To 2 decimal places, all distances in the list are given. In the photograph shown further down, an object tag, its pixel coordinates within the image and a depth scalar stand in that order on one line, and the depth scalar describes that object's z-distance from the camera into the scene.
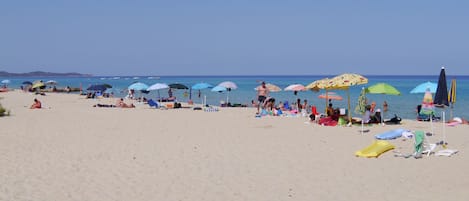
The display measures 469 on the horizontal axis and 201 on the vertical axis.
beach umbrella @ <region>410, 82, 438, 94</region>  17.93
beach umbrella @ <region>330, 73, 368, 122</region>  15.30
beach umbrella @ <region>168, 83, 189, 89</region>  27.59
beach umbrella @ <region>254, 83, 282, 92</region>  23.83
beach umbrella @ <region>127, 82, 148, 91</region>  28.67
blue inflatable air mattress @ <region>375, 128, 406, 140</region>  12.32
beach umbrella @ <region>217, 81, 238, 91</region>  26.71
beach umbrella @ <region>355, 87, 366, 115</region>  14.20
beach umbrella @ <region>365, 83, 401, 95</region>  15.88
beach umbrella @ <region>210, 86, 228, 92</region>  27.30
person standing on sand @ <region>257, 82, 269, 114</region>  21.22
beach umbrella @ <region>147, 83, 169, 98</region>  26.60
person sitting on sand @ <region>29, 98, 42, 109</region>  23.19
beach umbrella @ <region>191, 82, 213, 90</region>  26.56
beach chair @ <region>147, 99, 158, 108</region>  25.04
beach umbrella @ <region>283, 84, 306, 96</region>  24.46
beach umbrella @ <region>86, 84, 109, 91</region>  31.50
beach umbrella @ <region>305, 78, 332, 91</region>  15.85
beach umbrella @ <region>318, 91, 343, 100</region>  21.75
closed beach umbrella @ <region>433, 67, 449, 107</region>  11.15
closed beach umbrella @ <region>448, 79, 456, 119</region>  11.76
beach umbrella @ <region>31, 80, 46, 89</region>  43.25
